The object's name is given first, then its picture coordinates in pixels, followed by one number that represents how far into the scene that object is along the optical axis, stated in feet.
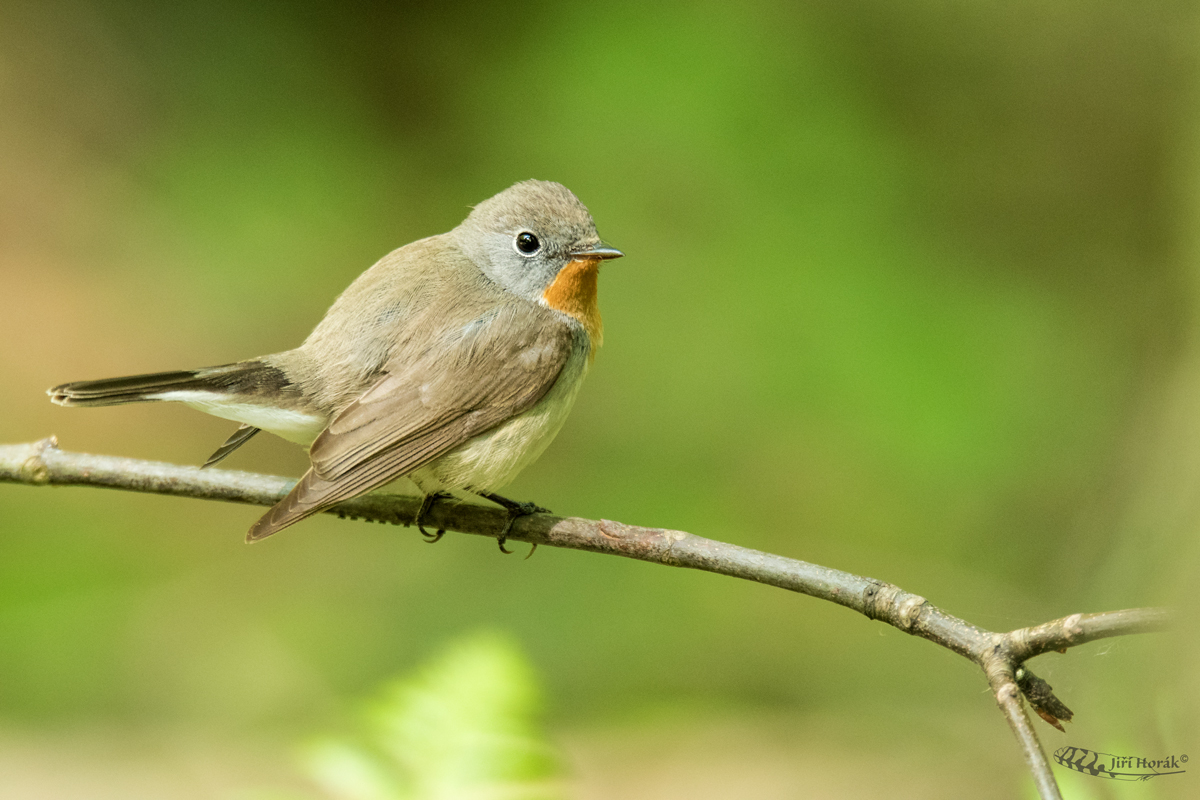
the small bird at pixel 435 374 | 20.42
